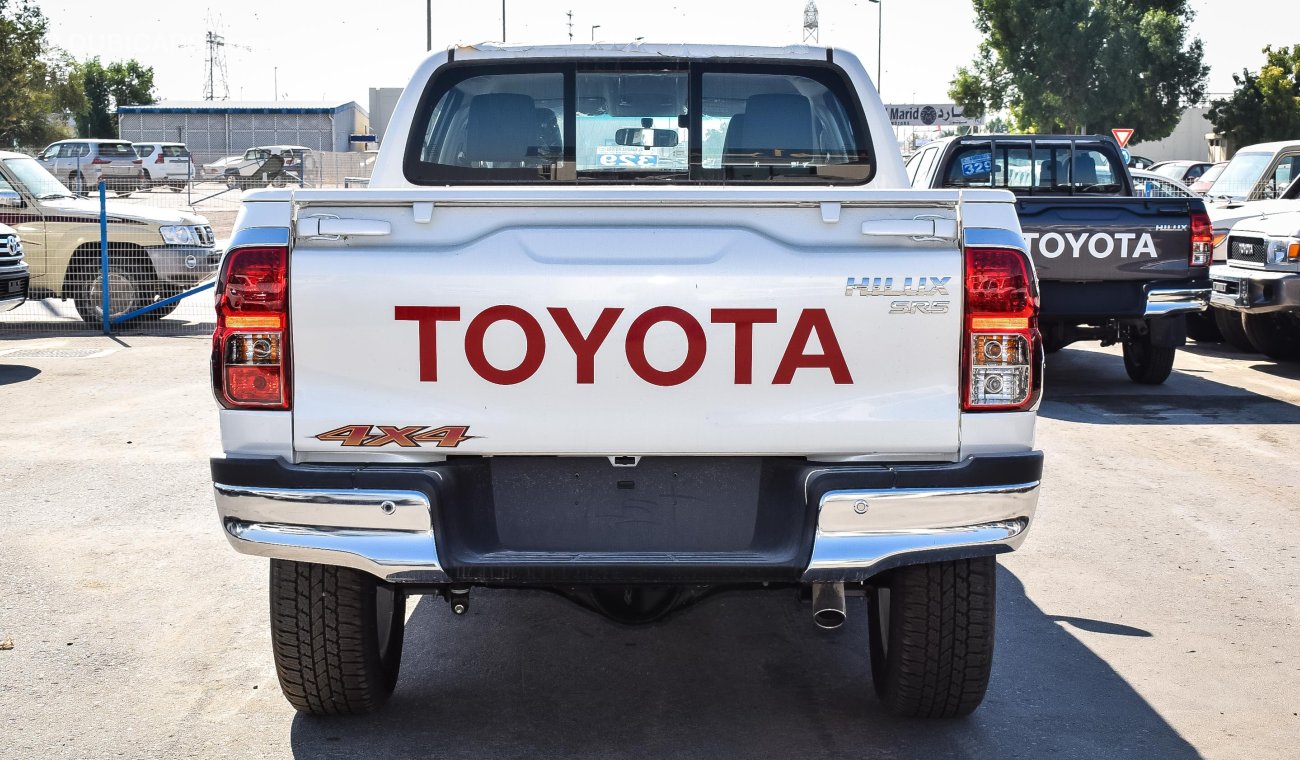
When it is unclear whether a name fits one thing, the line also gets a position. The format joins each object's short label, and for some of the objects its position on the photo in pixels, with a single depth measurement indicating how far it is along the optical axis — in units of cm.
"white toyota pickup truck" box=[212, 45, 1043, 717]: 336
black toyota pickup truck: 988
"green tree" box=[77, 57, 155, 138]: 8700
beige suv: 1440
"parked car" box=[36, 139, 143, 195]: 3884
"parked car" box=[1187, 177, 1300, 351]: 1282
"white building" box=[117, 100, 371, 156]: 6669
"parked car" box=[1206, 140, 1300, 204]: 1527
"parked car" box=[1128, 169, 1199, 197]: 1427
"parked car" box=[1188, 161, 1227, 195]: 1928
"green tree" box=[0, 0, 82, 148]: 4725
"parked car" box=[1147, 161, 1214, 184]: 3167
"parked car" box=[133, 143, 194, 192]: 4478
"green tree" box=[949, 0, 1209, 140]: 5031
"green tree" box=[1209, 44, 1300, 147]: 4569
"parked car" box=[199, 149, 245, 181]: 5122
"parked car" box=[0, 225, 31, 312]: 1221
